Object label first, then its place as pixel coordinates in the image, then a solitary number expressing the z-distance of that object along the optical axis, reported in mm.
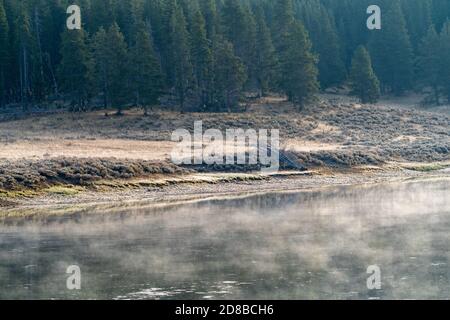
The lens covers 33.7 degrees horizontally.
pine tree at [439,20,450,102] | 86938
